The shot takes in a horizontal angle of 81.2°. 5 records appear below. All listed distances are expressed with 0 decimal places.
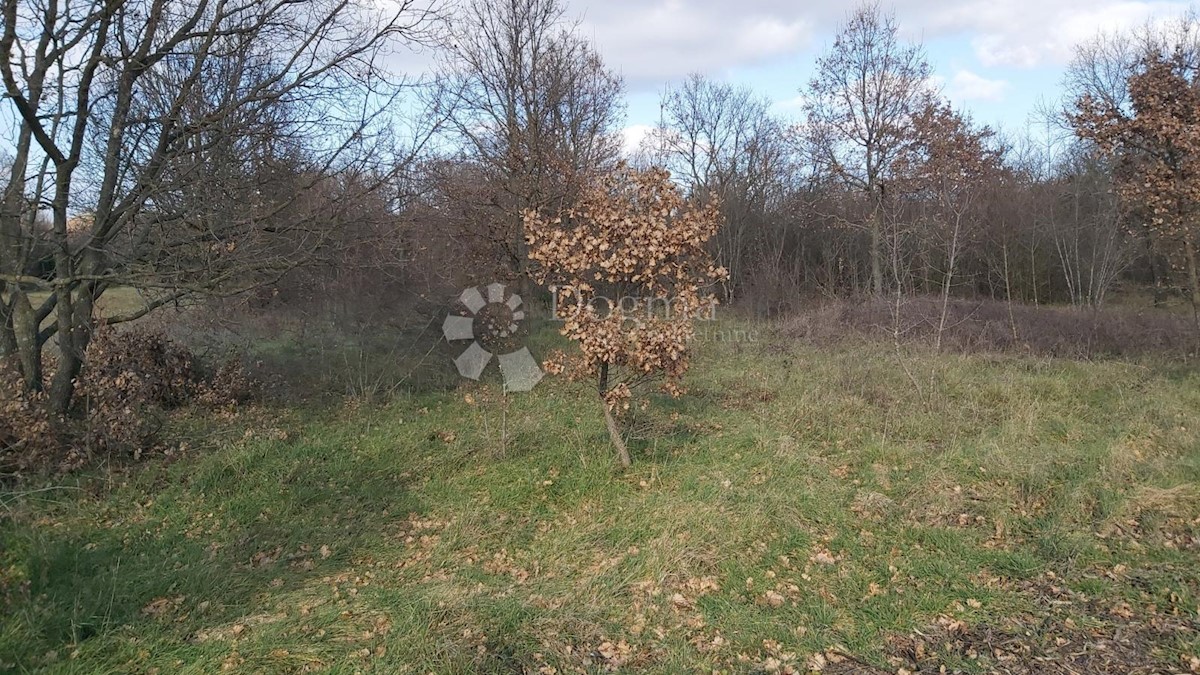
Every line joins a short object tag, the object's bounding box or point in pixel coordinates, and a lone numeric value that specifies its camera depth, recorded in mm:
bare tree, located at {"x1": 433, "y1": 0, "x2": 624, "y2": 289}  13516
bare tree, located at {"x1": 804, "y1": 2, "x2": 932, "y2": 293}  19781
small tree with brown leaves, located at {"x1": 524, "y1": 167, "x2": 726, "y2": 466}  5648
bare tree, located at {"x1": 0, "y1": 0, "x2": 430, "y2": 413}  6668
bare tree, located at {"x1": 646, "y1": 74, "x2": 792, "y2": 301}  24062
